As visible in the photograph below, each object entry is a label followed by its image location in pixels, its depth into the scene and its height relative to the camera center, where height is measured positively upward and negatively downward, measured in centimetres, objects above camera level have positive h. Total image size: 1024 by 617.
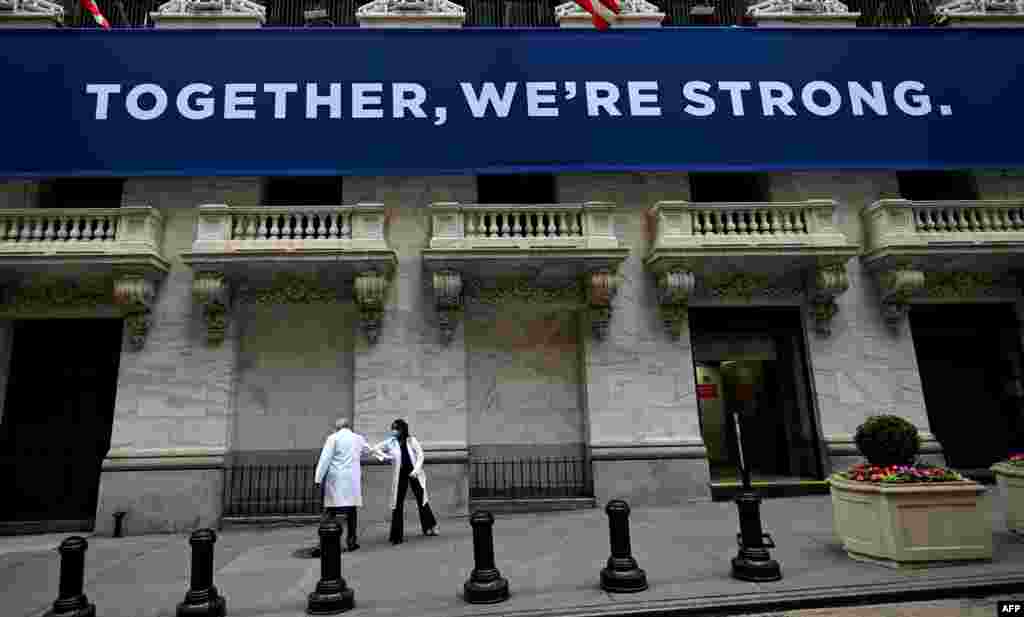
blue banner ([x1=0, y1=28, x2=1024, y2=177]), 1186 +714
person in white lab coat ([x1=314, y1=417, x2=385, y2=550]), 802 -72
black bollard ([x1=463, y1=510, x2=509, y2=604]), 550 -157
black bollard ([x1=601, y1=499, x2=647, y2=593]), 566 -158
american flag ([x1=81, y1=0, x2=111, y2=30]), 1160 +906
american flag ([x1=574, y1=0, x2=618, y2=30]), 1223 +909
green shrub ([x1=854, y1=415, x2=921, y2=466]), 679 -50
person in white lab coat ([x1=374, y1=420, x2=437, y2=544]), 847 -77
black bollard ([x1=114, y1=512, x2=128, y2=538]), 1035 -169
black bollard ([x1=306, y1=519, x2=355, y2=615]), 543 -160
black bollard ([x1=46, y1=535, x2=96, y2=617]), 529 -141
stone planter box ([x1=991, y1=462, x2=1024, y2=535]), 718 -127
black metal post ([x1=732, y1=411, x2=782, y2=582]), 578 -155
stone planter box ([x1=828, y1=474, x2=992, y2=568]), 614 -141
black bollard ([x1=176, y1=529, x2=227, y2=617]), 536 -154
